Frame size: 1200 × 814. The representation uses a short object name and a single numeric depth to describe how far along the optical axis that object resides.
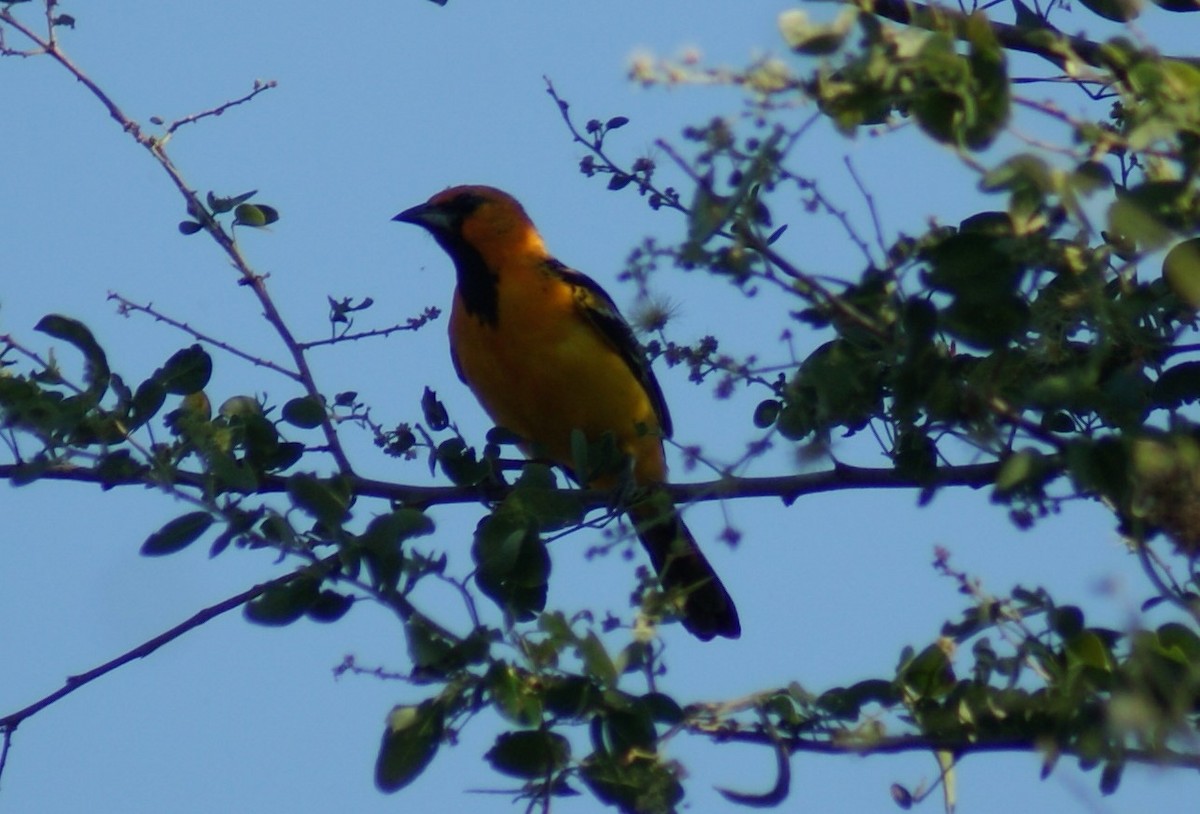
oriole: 9.66
